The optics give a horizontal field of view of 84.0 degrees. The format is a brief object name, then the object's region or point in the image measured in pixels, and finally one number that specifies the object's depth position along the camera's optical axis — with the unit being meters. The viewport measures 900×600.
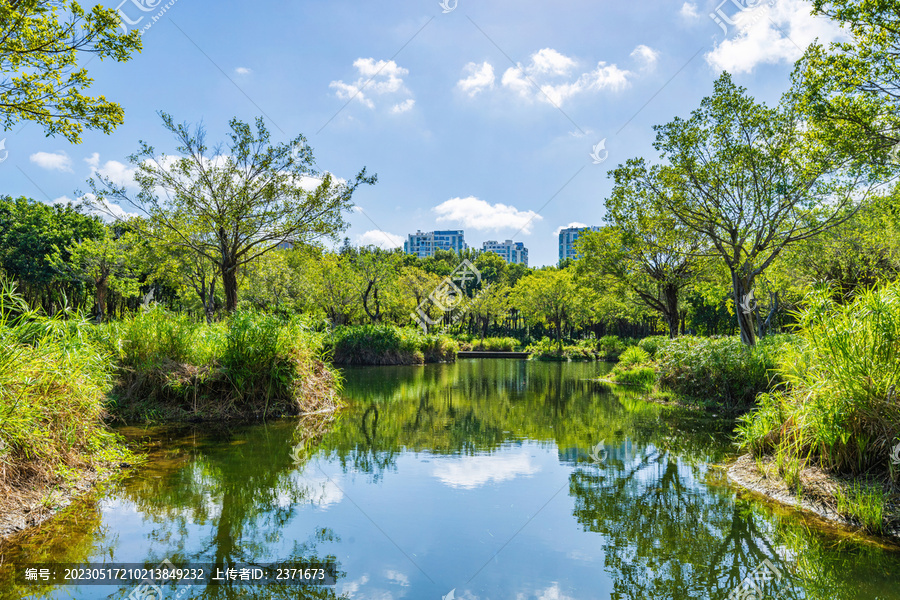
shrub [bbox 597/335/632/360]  33.78
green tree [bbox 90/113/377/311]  14.02
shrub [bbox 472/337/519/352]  38.31
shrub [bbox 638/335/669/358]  20.06
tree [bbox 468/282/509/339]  44.41
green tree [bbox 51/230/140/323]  27.57
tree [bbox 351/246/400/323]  29.86
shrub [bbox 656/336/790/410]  10.70
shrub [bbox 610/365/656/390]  15.86
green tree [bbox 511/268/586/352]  39.00
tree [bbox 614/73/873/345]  12.62
